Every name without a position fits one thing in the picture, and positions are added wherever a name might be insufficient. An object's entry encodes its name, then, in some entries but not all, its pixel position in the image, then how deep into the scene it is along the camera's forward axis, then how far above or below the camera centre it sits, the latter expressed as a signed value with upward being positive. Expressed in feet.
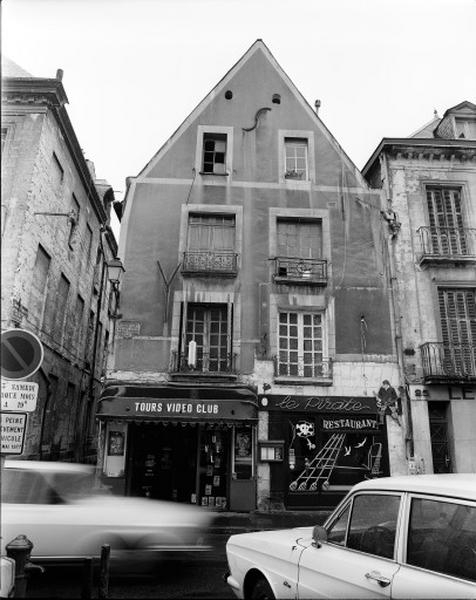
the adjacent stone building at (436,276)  46.26 +18.04
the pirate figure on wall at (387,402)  46.42 +4.77
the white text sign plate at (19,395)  16.85 +1.80
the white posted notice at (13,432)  16.83 +0.53
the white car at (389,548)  10.77 -2.35
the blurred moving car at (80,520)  19.61 -2.94
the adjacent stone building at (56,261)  45.21 +20.36
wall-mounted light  43.60 +15.79
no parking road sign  13.96 +2.75
